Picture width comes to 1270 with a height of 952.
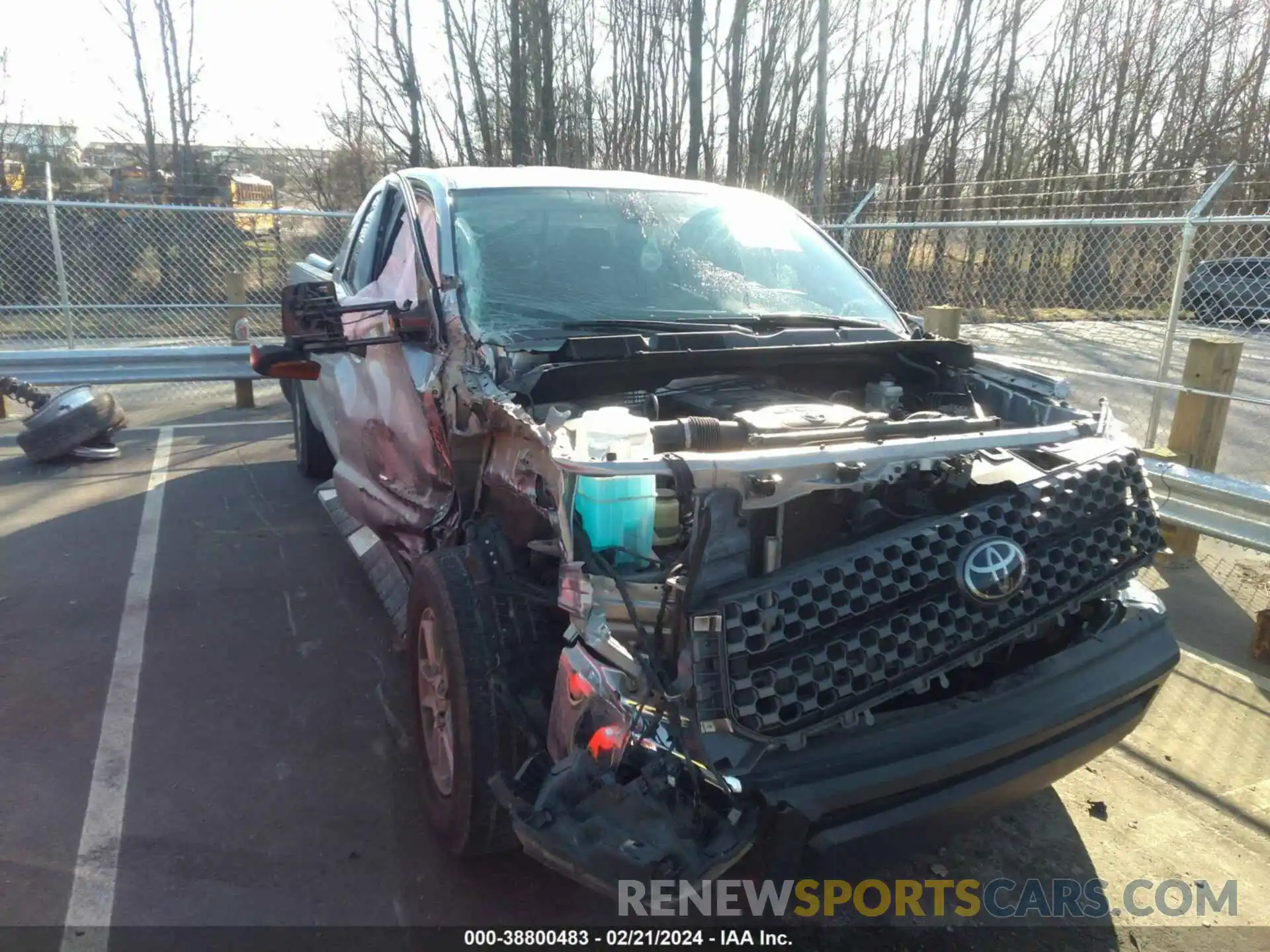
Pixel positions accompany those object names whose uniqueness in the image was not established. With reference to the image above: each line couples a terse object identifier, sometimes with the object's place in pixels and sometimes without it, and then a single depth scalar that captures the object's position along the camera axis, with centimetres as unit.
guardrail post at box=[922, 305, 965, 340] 685
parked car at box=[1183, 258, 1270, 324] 971
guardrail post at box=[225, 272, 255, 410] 872
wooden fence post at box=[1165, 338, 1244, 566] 523
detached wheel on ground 697
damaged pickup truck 210
